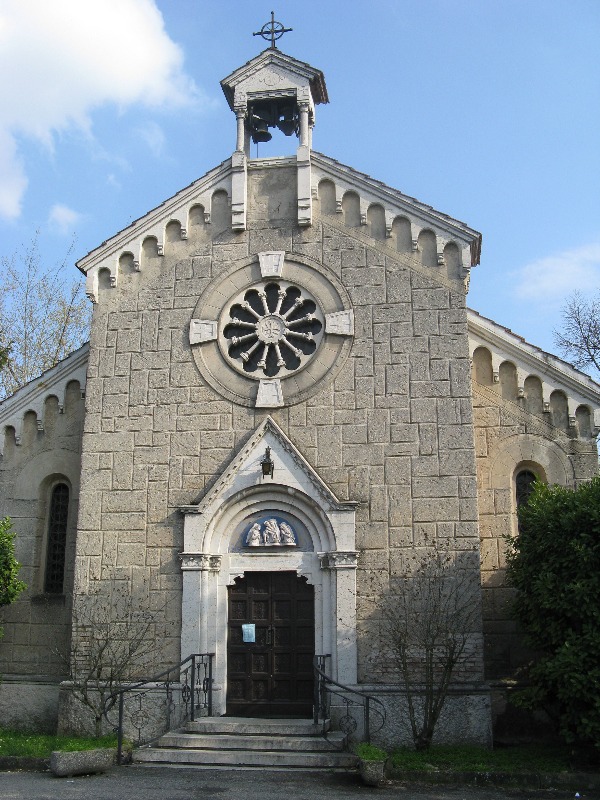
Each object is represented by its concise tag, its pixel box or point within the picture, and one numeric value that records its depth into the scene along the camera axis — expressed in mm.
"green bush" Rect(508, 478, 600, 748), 13758
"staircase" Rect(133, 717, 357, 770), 14008
